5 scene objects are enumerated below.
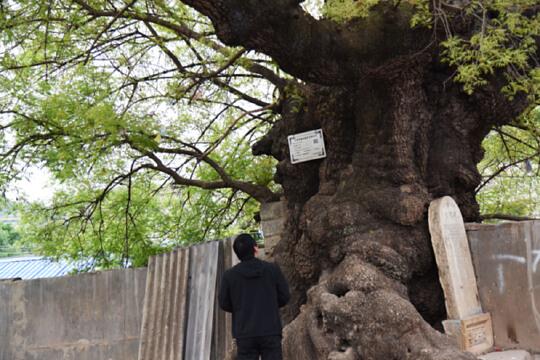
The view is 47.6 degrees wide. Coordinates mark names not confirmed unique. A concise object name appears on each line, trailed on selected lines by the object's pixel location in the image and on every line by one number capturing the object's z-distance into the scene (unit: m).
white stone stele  7.04
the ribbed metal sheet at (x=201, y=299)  7.57
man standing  5.43
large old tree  6.27
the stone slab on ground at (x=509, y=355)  6.71
